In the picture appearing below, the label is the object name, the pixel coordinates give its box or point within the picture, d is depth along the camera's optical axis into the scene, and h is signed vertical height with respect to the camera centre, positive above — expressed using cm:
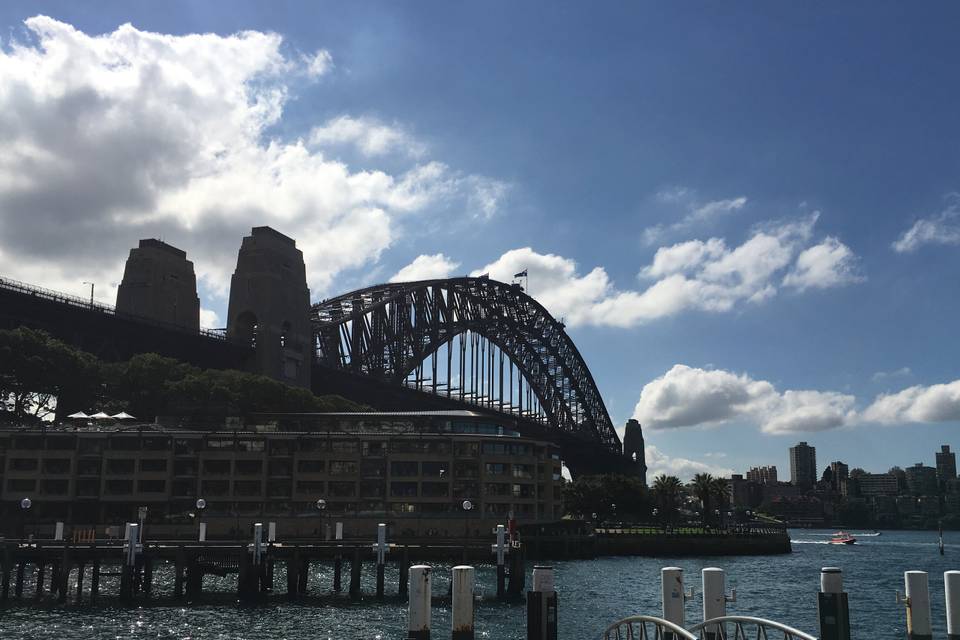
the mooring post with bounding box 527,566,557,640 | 2834 -281
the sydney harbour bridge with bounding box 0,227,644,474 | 14675 +3131
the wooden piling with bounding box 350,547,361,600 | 7038 -473
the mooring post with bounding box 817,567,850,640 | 2605 -256
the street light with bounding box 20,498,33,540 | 11789 -85
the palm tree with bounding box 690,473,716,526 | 17475 +530
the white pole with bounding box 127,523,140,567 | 6785 -232
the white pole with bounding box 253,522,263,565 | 6931 -230
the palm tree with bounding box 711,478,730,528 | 17475 +475
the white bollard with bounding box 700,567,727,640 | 2535 -212
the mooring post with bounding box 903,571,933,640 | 2608 -245
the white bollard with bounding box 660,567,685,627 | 2592 -219
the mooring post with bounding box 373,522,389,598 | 7044 -261
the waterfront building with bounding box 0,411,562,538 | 12075 +445
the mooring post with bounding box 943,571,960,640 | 2567 -228
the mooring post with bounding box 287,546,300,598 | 7069 -476
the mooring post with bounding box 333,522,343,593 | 7388 -467
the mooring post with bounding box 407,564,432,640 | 2405 -230
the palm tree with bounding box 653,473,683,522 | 18788 +573
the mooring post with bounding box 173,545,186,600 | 6902 -467
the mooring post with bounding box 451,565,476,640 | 2445 -231
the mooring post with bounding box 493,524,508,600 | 7062 -354
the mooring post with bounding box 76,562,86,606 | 6868 -540
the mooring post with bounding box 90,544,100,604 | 6931 -508
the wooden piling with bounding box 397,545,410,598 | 6994 -446
